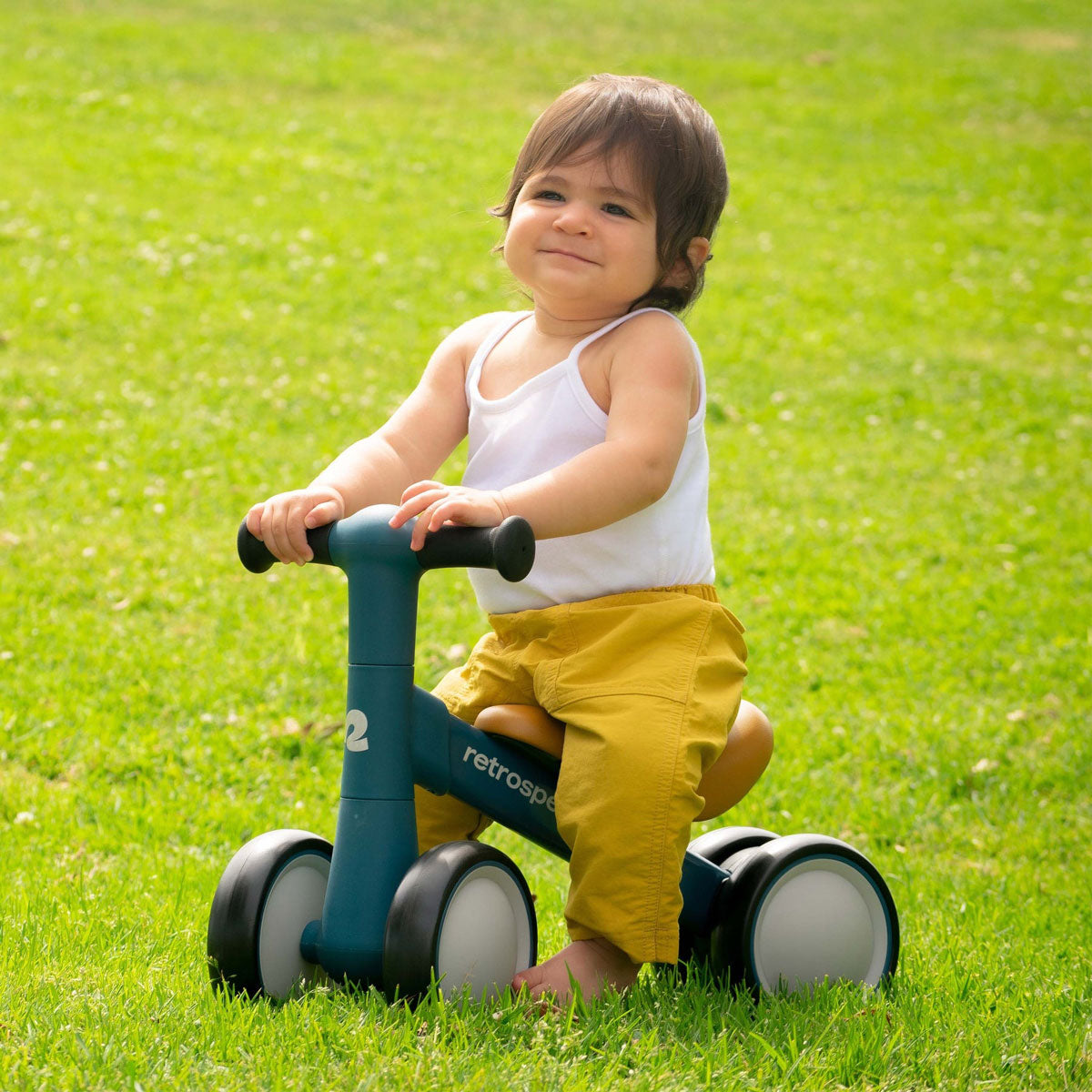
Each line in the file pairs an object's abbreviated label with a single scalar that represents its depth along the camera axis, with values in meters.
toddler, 5.24
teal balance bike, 4.94
